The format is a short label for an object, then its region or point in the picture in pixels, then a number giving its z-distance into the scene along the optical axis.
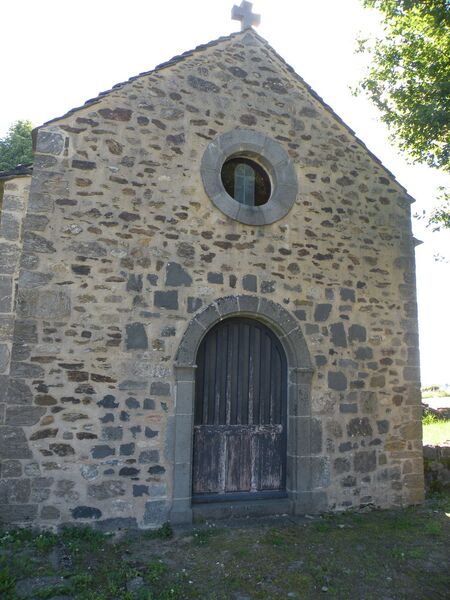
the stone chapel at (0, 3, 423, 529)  5.06
